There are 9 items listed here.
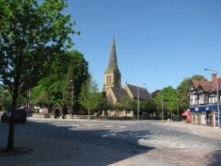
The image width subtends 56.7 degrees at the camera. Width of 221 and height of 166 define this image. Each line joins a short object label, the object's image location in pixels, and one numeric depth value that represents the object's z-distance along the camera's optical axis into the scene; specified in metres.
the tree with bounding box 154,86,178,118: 56.75
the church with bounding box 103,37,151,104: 64.08
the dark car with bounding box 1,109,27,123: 23.27
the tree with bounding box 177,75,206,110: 55.11
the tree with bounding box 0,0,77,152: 9.37
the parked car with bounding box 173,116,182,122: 48.95
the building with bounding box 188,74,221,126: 32.33
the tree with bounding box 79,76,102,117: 42.44
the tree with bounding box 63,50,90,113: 43.44
